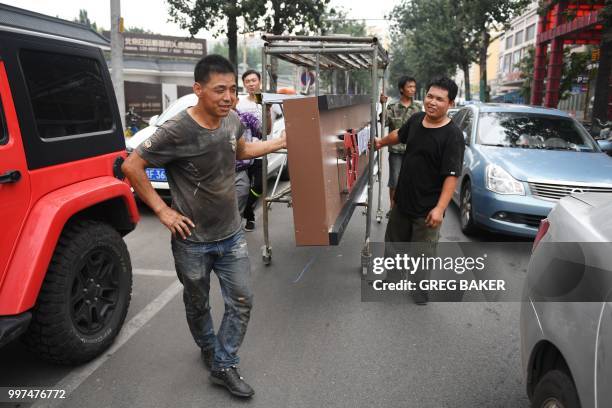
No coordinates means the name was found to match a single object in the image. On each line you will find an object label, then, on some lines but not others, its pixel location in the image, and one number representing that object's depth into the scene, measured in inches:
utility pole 387.2
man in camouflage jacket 250.4
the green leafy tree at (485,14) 924.0
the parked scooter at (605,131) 425.1
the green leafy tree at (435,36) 1162.0
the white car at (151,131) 270.7
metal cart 170.9
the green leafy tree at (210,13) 570.3
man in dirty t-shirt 102.8
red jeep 103.0
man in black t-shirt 150.6
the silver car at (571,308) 65.5
